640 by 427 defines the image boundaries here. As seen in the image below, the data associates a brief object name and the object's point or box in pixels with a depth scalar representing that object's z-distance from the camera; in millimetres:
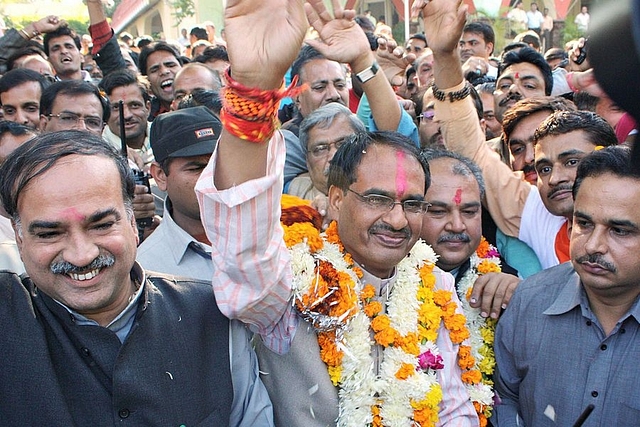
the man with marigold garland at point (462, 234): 2922
